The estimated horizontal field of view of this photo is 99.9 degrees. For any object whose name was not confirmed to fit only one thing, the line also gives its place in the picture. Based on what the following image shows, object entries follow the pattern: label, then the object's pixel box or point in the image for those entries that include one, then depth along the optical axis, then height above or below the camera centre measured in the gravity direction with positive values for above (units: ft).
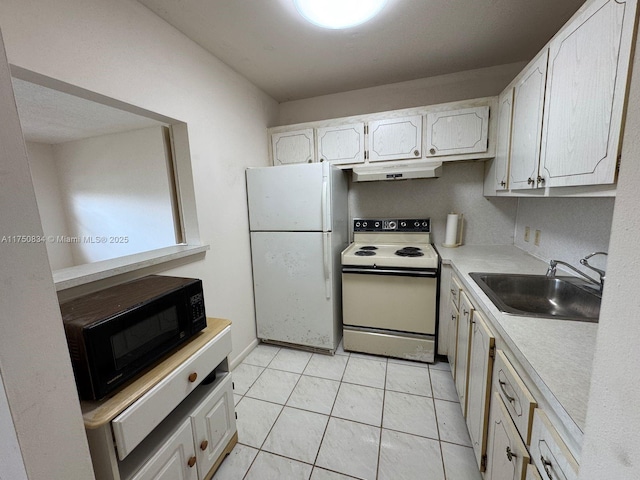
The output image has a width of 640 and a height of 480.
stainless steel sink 4.28 -1.73
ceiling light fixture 4.25 +3.10
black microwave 2.89 -1.44
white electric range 6.82 -2.63
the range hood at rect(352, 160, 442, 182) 6.91 +0.78
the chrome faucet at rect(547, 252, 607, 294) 3.99 -1.34
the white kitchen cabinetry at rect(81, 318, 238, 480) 2.83 -2.59
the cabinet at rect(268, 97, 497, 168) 6.81 +1.77
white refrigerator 7.11 -1.30
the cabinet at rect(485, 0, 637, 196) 2.77 +1.16
